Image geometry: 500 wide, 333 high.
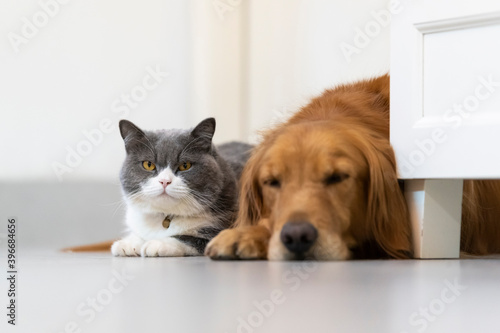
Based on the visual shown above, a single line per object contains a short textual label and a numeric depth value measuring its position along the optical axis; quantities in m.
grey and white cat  1.68
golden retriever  1.52
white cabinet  1.52
